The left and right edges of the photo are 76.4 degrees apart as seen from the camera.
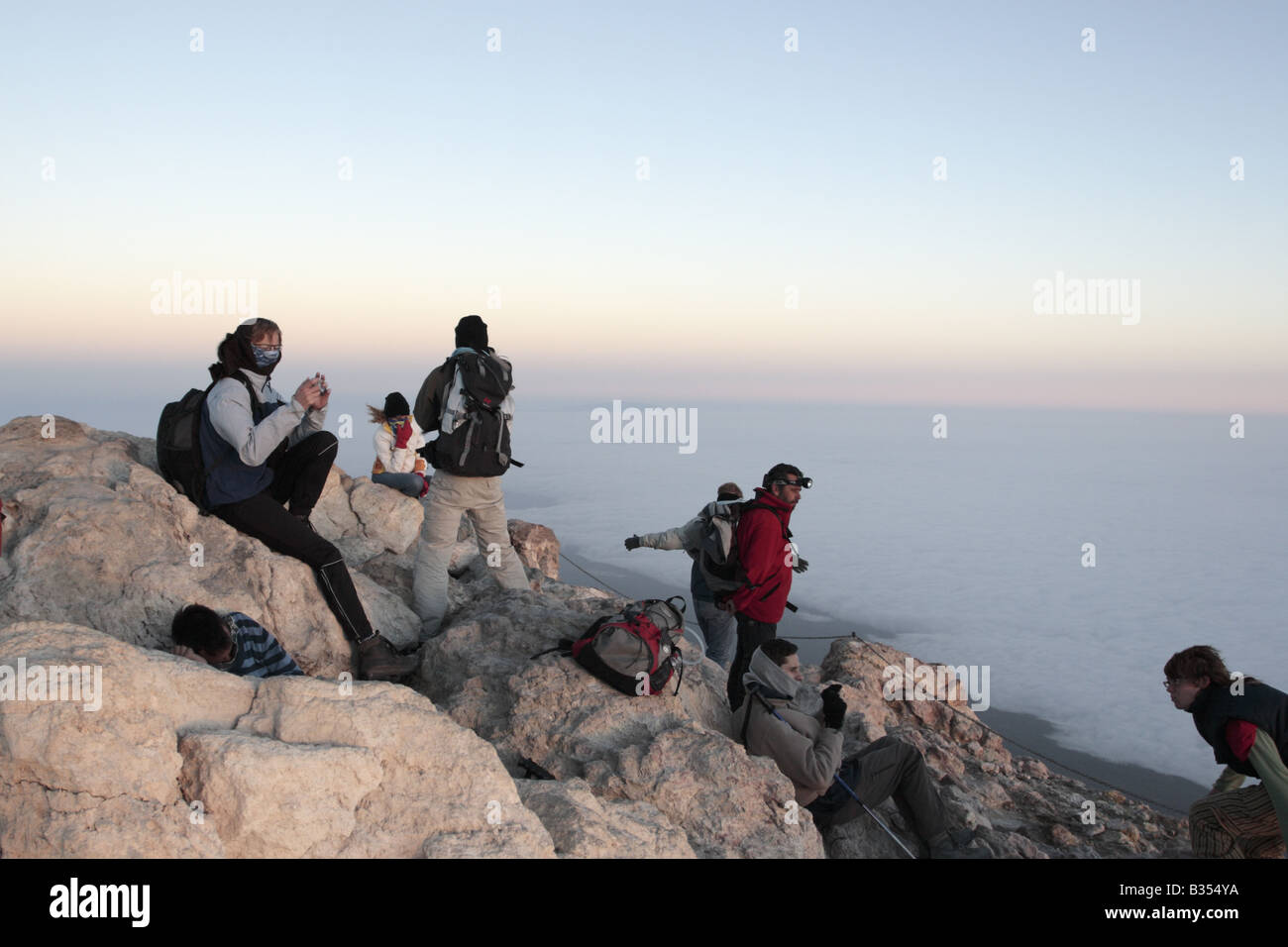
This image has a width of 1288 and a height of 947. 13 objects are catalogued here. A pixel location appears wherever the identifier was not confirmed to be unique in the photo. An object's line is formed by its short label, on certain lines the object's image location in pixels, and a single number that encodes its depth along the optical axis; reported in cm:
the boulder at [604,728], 425
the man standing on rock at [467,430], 551
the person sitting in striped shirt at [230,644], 400
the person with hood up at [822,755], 493
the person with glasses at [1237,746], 431
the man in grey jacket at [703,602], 686
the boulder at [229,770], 269
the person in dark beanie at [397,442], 1022
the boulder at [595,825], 322
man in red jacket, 619
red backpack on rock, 492
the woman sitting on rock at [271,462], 467
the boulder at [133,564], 506
